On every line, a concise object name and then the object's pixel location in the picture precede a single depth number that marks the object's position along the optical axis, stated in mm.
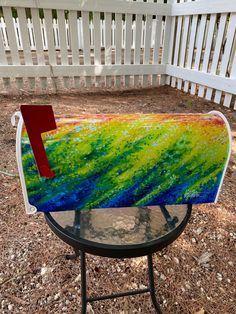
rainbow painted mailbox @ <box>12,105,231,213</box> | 825
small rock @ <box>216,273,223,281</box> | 1407
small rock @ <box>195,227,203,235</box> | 1692
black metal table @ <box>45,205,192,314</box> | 885
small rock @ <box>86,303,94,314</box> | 1247
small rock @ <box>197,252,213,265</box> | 1504
